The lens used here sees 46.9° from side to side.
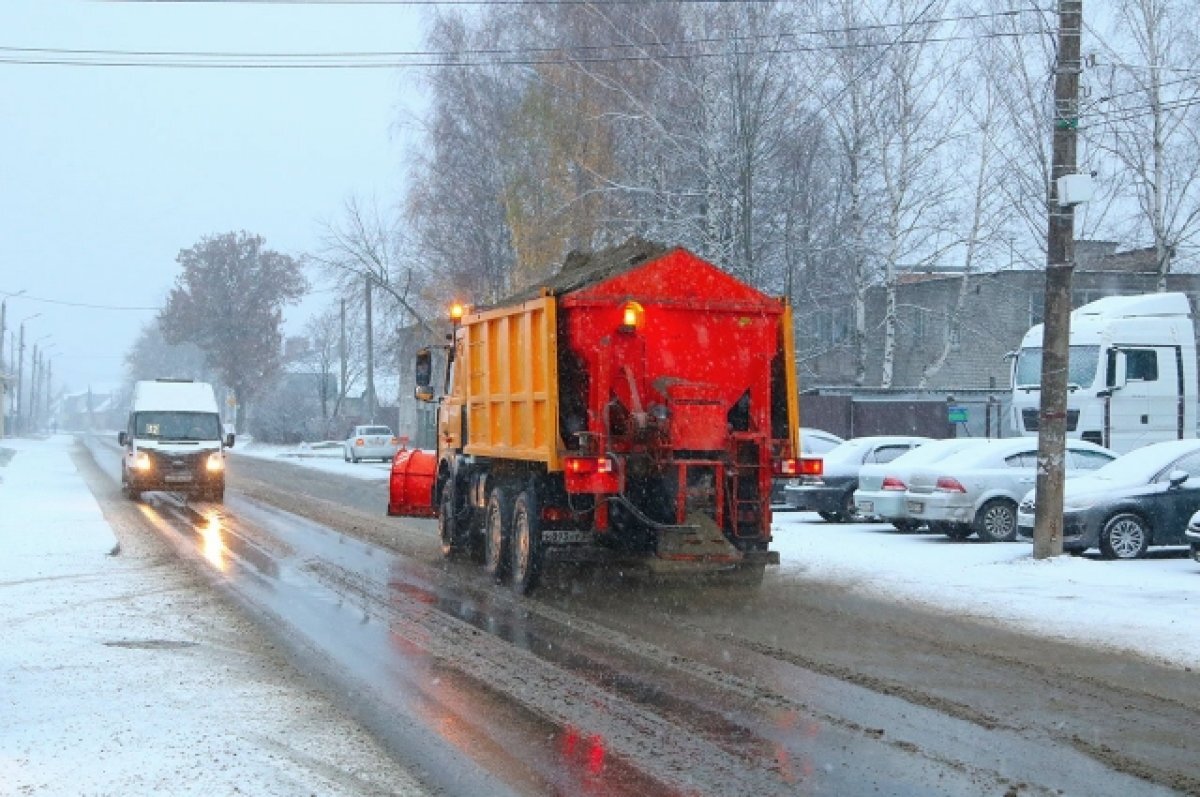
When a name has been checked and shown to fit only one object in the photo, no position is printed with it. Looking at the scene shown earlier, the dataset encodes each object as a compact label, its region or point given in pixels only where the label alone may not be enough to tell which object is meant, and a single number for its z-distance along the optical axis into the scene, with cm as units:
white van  2839
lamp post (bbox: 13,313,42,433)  9864
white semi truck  2598
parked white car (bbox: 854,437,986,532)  2025
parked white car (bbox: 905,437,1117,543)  1928
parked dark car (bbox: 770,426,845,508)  2569
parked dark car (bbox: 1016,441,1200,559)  1672
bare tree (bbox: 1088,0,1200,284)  3356
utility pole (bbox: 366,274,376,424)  5381
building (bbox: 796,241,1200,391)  4112
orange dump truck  1291
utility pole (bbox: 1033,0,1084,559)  1598
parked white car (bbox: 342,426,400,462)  5291
